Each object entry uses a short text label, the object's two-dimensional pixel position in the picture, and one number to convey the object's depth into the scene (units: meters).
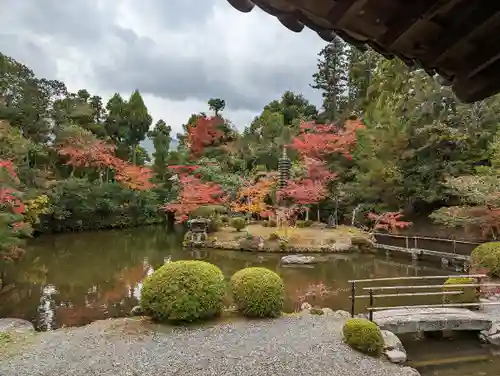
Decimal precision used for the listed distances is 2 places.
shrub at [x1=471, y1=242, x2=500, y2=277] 10.41
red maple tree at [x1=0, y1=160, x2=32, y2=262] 10.67
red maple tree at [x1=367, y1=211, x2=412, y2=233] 16.56
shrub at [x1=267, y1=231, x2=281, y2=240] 16.55
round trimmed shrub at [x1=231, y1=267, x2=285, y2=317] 7.48
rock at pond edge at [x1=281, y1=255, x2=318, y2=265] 14.00
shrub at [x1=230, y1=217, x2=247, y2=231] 18.48
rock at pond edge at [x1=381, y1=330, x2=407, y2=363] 6.16
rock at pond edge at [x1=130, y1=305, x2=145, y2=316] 8.15
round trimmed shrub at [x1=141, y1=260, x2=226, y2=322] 7.14
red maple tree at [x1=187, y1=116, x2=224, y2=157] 27.69
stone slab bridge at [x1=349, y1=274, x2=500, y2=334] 7.19
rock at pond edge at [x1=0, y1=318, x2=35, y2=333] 7.20
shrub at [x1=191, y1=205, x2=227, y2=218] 19.17
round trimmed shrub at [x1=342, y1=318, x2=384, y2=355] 6.25
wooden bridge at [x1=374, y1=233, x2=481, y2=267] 13.52
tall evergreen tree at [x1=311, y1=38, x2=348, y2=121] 31.73
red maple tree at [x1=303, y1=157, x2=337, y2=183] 19.30
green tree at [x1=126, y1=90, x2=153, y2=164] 27.59
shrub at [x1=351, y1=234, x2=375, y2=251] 16.02
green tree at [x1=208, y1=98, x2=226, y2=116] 31.45
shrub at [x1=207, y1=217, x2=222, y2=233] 18.53
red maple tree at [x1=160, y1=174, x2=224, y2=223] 19.20
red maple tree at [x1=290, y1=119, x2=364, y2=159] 20.07
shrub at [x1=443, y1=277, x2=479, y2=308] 8.13
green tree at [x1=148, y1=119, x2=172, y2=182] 26.06
